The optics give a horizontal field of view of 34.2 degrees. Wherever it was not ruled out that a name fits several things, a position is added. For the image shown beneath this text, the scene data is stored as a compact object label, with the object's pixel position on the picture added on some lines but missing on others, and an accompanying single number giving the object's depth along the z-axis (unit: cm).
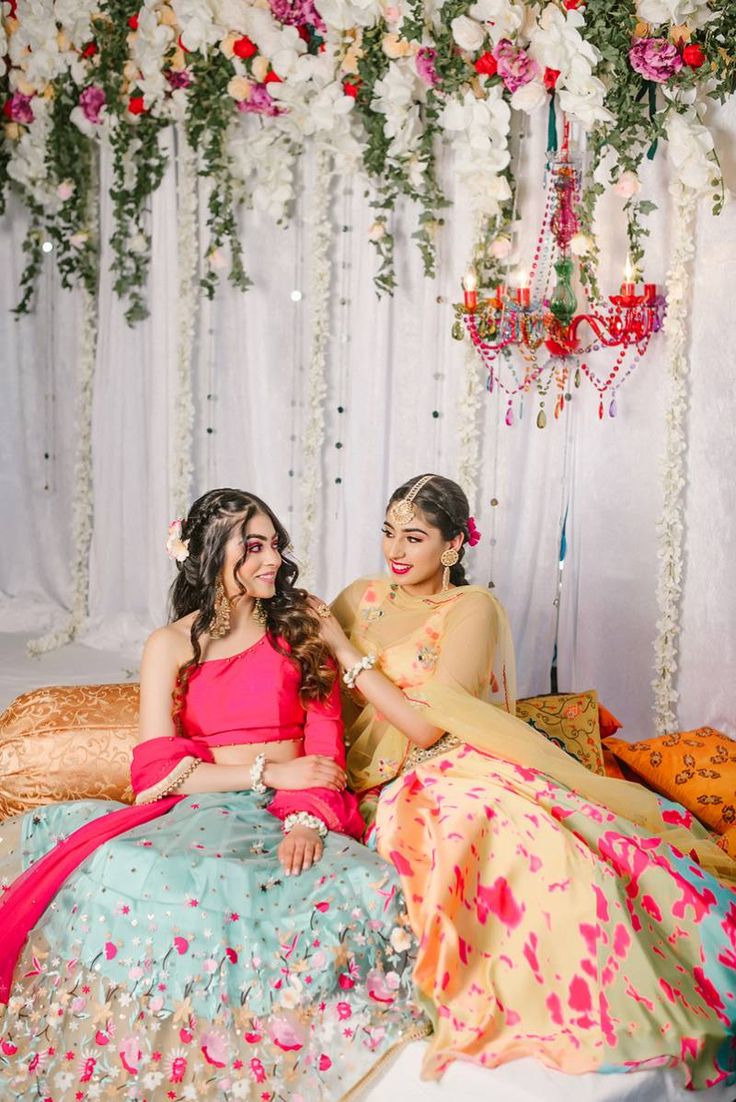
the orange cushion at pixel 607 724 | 407
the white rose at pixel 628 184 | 430
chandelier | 443
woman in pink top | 231
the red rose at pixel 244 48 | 518
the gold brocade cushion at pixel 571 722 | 374
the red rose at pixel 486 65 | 451
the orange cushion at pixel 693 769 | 352
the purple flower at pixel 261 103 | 529
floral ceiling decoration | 423
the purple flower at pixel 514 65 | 443
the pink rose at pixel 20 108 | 616
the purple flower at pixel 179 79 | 550
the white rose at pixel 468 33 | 447
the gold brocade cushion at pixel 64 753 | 322
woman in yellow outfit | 235
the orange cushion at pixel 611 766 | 388
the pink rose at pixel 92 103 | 585
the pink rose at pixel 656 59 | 411
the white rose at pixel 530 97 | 442
